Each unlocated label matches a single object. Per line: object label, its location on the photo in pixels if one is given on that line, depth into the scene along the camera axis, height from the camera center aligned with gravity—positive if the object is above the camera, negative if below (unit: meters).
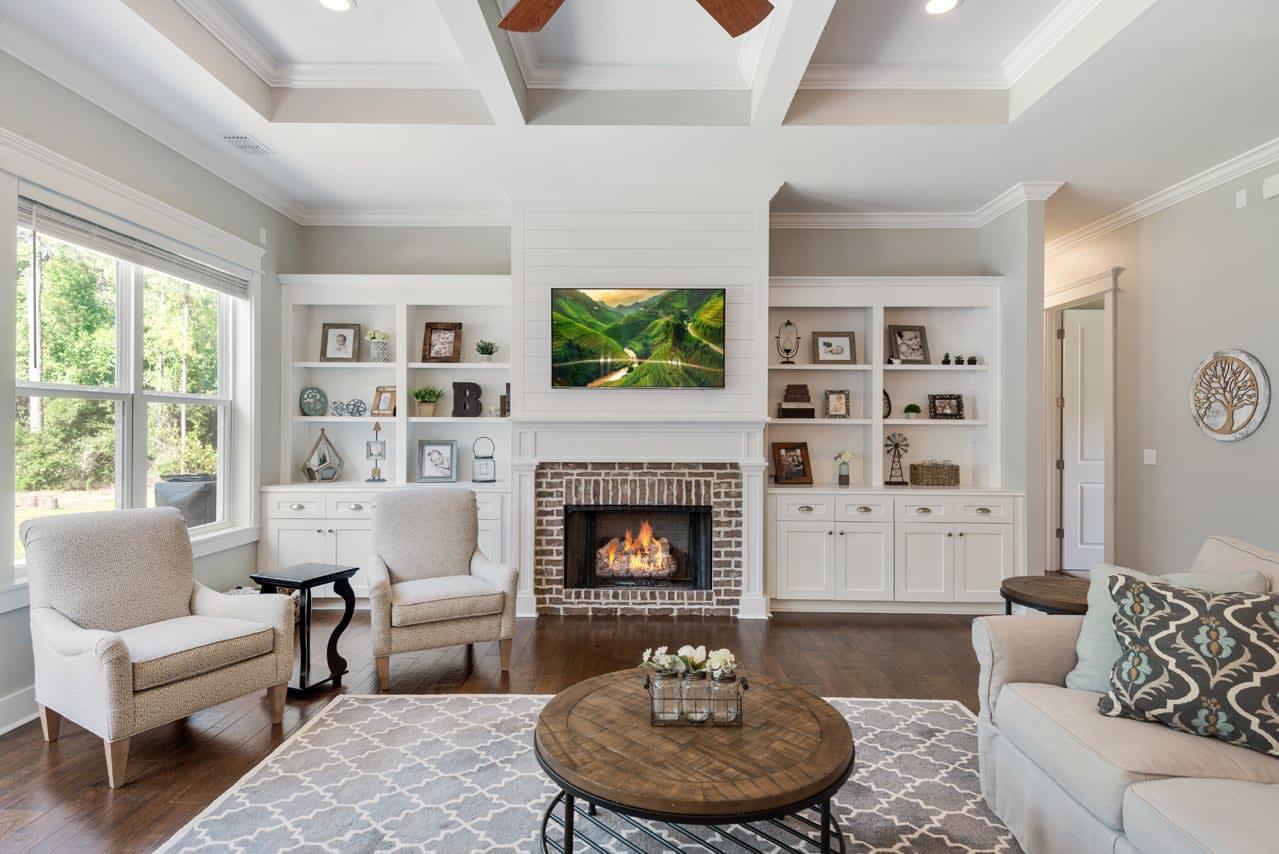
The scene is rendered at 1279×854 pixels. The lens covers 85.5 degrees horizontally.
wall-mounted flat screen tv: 4.62 +0.60
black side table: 3.25 -0.76
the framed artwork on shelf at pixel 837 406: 5.16 +0.22
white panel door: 6.23 -0.06
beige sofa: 1.51 -0.81
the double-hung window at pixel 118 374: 3.13 +0.31
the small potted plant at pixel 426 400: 5.13 +0.25
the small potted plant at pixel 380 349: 5.13 +0.63
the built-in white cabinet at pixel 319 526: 4.79 -0.65
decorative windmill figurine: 5.17 -0.12
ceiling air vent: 3.90 +1.65
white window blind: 3.05 +0.96
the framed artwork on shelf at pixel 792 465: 5.08 -0.22
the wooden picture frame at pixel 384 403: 5.18 +0.23
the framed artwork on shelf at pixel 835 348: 5.17 +0.65
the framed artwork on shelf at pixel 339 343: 5.18 +0.68
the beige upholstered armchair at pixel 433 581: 3.38 -0.79
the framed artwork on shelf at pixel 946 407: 5.11 +0.21
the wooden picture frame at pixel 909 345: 5.11 +0.68
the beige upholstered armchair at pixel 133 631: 2.41 -0.79
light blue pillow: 2.07 -0.59
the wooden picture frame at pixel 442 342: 5.16 +0.69
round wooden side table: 2.90 -0.70
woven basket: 5.03 -0.28
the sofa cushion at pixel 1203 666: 1.76 -0.61
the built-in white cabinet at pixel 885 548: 4.74 -0.78
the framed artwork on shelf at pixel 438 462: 5.18 -0.21
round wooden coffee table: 1.59 -0.83
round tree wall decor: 3.95 +0.24
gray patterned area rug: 2.09 -1.23
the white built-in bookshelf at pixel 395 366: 5.04 +0.50
